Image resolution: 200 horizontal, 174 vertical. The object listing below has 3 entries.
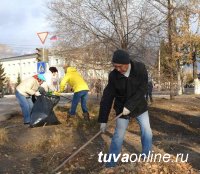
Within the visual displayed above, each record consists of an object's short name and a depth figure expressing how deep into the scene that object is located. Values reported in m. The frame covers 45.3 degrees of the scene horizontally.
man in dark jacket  3.00
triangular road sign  7.63
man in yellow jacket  5.65
